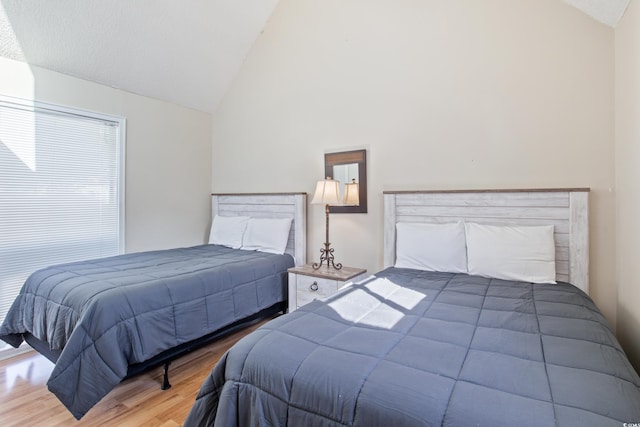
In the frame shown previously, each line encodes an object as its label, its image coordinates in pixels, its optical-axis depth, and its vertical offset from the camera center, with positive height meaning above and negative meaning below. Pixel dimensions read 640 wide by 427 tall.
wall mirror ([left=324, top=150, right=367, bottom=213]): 3.06 +0.42
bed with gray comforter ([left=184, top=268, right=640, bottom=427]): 0.85 -0.48
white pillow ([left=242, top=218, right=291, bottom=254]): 3.38 -0.23
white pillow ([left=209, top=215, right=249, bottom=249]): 3.64 -0.20
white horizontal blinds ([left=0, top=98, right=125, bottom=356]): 2.70 +0.22
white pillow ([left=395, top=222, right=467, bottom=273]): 2.36 -0.25
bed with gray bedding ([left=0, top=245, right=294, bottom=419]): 1.75 -0.62
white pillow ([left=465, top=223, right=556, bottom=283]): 2.09 -0.26
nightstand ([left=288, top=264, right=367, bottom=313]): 2.68 -0.57
